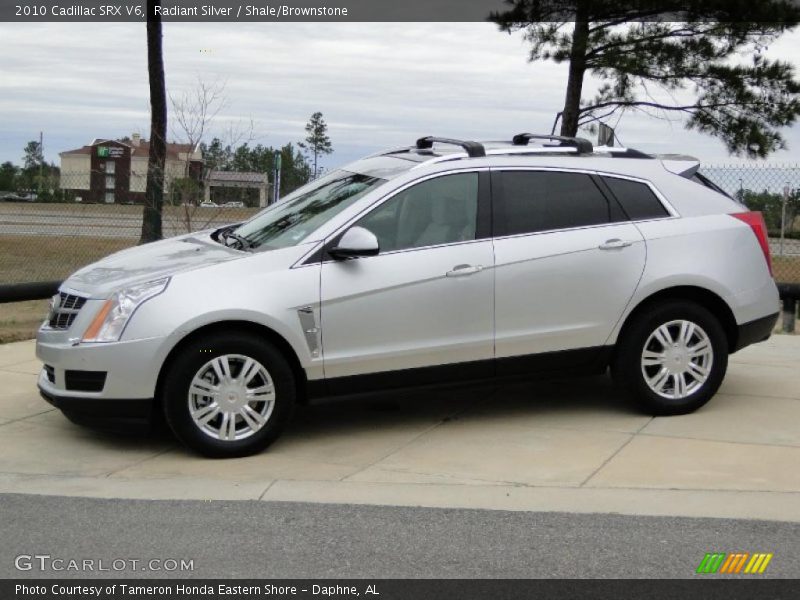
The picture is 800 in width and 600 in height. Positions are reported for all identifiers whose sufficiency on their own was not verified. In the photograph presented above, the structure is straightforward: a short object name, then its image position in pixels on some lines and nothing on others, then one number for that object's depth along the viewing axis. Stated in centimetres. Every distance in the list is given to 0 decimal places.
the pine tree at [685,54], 1698
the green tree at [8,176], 4688
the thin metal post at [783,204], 1549
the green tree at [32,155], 6822
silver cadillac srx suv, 647
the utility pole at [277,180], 1508
